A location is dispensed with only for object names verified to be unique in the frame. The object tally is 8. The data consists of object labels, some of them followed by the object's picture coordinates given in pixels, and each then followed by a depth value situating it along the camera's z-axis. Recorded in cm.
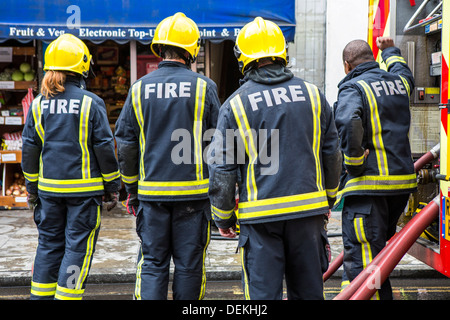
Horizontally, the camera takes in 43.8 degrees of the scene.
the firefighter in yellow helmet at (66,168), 441
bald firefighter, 432
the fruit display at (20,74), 915
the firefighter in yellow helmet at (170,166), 398
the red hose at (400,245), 399
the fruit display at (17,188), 913
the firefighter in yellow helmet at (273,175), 325
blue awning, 829
